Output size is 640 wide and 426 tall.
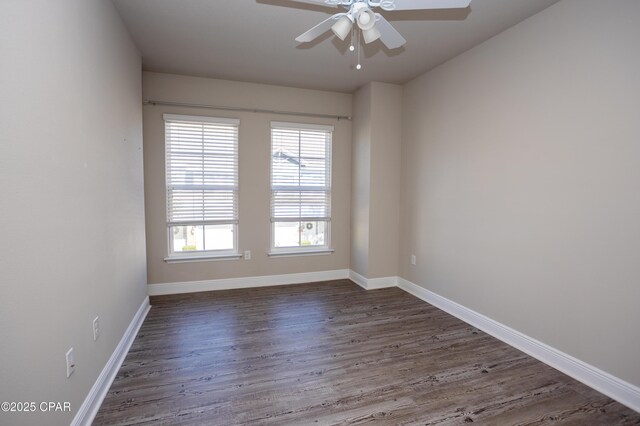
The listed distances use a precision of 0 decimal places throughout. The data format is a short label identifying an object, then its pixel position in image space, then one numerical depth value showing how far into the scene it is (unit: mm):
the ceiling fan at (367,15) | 1722
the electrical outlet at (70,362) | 1553
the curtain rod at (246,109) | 3740
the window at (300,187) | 4324
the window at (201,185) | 3893
